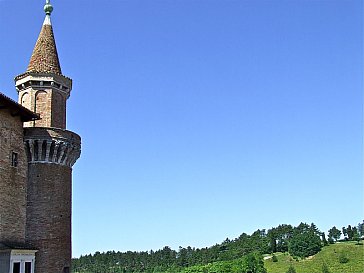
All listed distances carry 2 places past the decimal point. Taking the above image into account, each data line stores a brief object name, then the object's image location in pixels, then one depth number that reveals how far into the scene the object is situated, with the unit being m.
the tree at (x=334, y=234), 145.62
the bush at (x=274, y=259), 122.03
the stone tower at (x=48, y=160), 23.52
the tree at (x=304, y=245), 126.94
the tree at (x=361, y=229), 161.75
